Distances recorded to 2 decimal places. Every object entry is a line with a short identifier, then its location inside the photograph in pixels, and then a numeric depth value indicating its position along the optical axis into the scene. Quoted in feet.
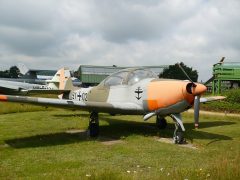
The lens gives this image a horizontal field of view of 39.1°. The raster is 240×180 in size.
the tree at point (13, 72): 481.05
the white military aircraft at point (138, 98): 33.65
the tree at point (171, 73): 274.77
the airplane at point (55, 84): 82.70
